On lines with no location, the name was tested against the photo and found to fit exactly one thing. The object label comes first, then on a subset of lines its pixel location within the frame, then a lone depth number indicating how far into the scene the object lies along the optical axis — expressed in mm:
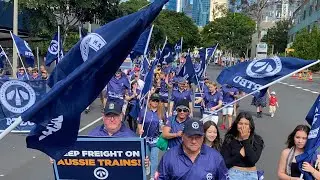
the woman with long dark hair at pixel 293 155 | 3671
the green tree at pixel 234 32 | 53635
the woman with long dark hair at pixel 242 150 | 3769
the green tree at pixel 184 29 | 45833
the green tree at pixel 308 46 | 35283
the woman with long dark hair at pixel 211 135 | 4006
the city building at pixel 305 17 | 50175
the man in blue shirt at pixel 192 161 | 2781
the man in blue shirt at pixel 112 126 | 3792
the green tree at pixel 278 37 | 68671
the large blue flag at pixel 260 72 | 4688
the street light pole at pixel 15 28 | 14161
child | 11864
